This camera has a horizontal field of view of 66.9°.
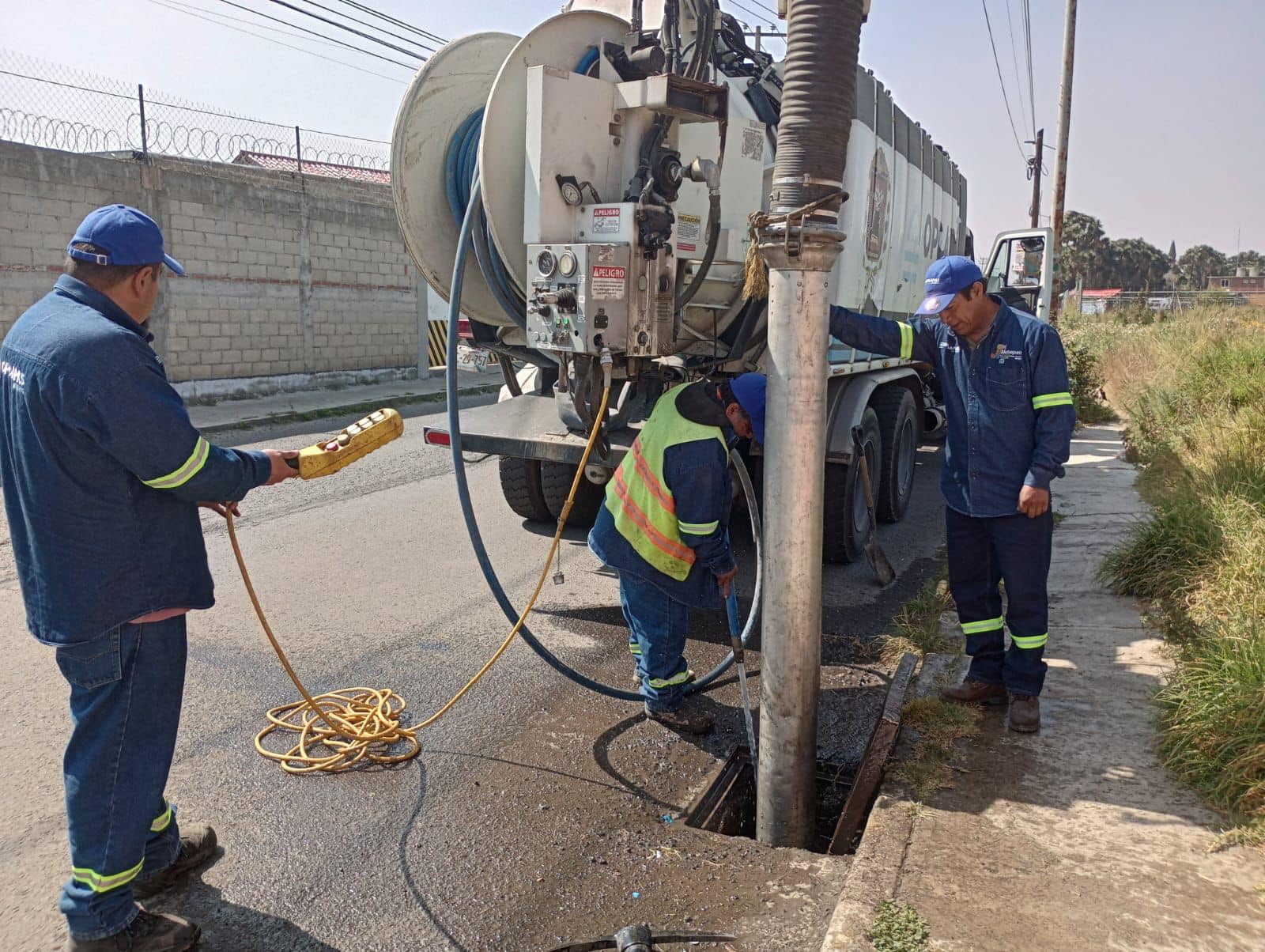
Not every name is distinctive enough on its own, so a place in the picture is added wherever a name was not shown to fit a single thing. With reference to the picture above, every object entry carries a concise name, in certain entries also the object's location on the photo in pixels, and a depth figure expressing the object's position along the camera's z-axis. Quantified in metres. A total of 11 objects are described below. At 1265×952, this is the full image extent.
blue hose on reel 3.81
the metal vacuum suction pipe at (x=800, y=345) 2.66
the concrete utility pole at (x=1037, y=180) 36.53
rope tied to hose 2.65
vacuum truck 4.18
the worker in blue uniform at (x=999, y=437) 3.43
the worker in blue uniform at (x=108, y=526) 2.28
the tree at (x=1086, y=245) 55.66
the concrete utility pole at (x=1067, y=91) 17.25
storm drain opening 3.08
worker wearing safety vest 3.55
